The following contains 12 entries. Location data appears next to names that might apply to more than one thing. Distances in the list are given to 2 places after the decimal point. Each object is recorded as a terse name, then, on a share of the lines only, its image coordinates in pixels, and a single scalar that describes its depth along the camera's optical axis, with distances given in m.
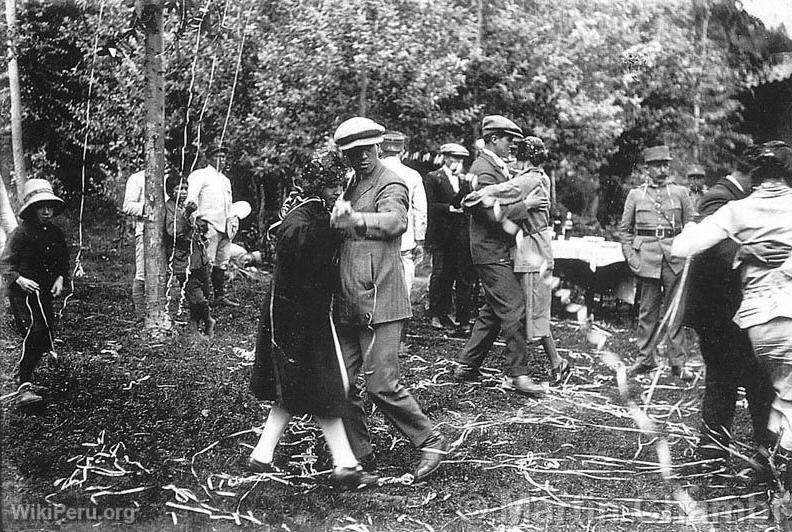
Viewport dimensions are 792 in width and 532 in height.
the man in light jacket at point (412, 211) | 5.27
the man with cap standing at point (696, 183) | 5.29
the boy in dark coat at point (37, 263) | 3.49
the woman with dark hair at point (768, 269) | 3.12
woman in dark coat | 3.21
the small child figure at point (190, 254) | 4.80
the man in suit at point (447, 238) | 6.41
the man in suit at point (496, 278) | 4.58
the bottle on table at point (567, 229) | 7.39
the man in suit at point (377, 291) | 3.29
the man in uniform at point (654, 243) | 5.25
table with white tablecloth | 6.70
